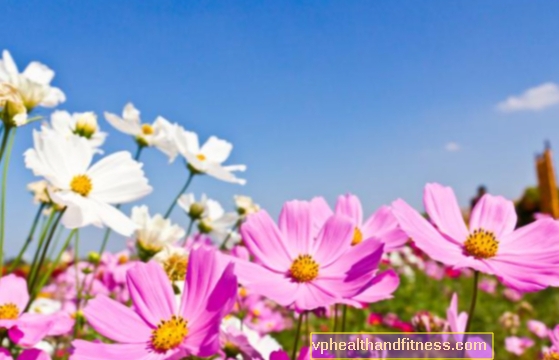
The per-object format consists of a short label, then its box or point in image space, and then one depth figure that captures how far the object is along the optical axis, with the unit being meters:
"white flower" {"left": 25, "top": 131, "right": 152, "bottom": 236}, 0.61
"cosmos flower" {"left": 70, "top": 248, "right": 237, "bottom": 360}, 0.44
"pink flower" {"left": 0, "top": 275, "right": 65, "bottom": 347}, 0.54
